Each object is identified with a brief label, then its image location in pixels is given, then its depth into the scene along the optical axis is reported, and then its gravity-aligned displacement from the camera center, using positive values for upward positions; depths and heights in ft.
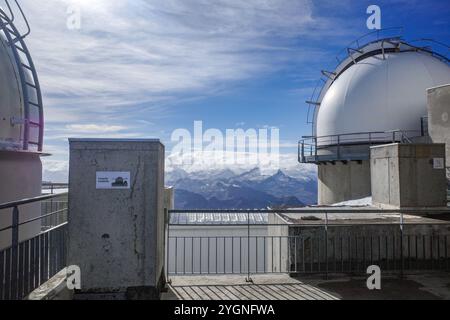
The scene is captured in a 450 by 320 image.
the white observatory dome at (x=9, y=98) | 25.14 +5.36
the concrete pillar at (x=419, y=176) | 34.17 +0.26
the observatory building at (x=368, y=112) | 73.87 +13.34
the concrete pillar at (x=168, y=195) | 53.61 -2.32
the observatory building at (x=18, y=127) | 25.21 +3.58
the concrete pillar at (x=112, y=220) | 18.63 -2.00
